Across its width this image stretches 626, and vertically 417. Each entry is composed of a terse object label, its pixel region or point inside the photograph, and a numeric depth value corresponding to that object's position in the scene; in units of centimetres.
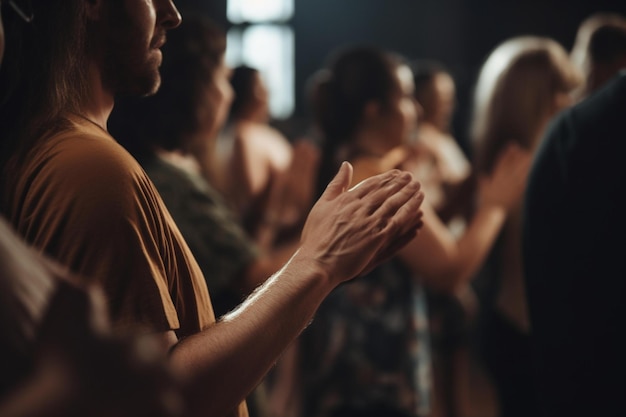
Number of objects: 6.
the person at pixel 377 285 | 230
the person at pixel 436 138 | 387
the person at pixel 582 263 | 147
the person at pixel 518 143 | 250
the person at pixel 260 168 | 298
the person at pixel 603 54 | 252
